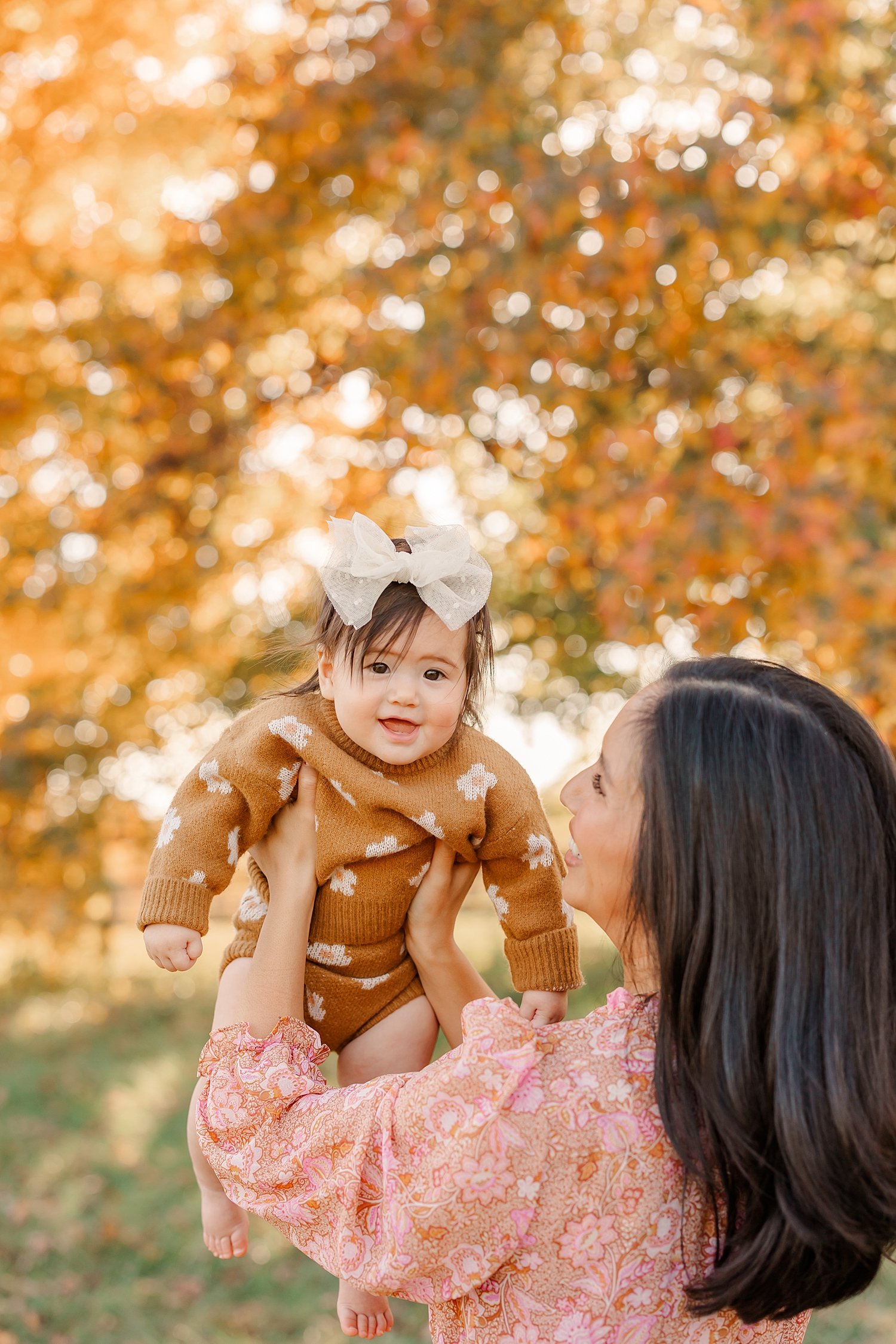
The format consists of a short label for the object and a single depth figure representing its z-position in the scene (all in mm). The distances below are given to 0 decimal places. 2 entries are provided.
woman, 1253
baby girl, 1711
